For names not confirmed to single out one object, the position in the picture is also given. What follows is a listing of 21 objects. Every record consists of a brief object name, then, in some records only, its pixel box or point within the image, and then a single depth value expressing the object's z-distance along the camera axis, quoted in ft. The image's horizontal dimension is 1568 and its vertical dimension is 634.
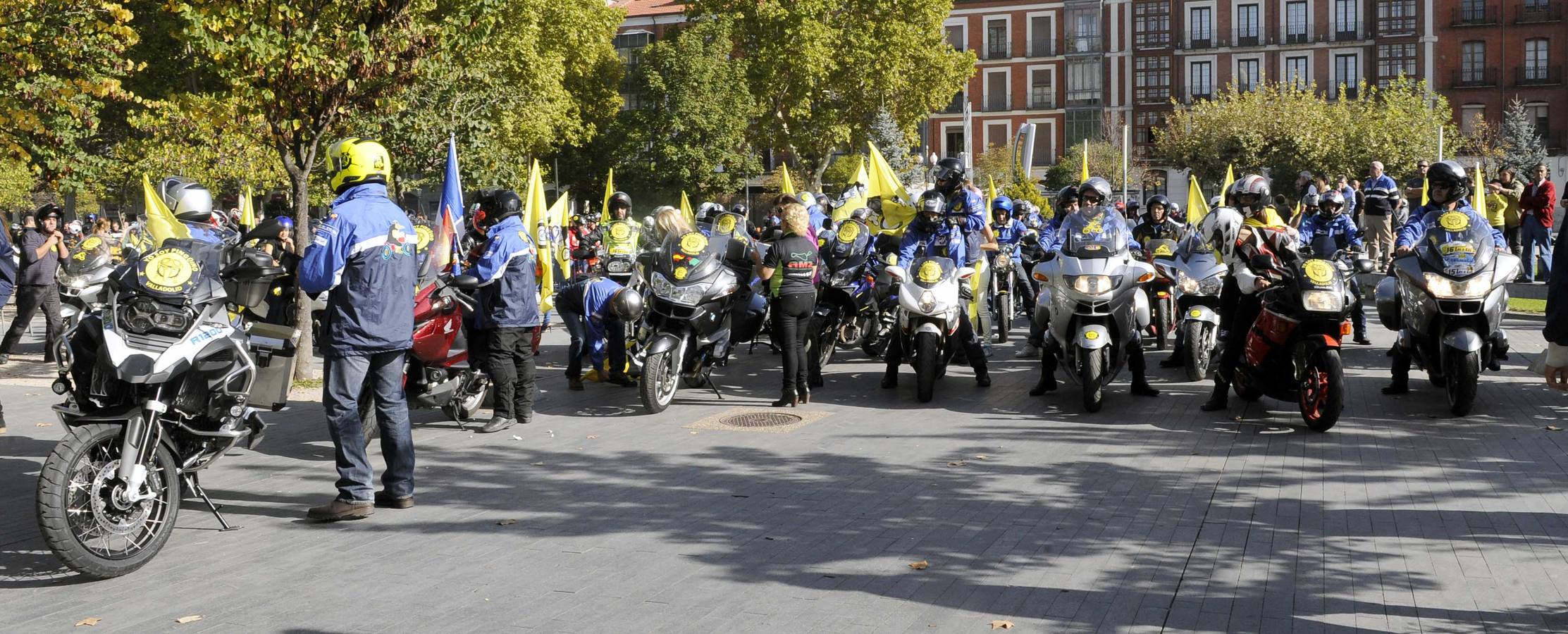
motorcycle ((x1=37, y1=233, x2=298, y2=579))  17.88
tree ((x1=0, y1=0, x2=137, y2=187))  39.22
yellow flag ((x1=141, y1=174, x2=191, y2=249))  38.88
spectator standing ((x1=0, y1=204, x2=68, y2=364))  45.32
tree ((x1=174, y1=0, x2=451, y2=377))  34.96
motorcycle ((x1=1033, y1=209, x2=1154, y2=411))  31.50
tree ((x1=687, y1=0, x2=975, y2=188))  161.58
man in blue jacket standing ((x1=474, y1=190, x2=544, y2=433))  30.89
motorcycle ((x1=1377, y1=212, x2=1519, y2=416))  29.55
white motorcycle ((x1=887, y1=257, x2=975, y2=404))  34.01
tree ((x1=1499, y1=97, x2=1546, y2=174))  183.11
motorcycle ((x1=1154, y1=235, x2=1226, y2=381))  36.81
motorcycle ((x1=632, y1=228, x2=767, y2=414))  32.99
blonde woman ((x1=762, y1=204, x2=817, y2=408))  34.04
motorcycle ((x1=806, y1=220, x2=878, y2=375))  40.78
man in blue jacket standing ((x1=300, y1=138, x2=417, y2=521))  21.24
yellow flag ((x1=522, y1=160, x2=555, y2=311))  45.16
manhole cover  31.48
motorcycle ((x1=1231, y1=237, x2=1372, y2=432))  28.30
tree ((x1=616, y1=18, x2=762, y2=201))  179.52
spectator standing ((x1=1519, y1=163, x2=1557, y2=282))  58.95
